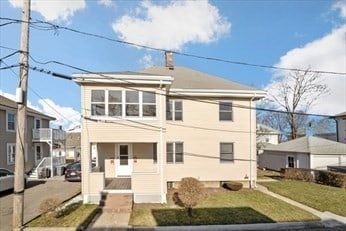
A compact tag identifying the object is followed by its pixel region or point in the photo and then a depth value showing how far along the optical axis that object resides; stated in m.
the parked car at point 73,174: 26.08
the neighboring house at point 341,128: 37.30
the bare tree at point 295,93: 45.59
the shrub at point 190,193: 13.68
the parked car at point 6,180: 19.71
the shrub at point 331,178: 22.41
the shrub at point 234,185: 20.05
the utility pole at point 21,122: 11.47
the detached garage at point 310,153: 30.77
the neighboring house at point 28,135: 28.64
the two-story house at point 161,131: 16.61
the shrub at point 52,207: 13.34
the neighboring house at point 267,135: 51.56
